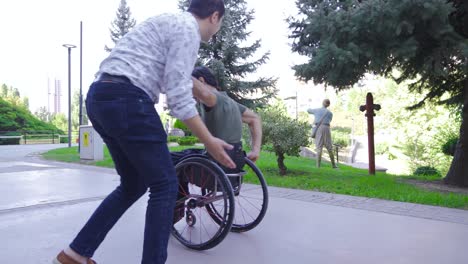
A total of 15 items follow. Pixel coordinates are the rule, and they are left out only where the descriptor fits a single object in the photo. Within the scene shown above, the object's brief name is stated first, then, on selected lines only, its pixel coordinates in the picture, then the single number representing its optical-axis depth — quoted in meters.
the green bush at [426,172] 11.05
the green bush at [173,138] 21.46
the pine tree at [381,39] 5.31
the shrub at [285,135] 7.06
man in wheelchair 3.12
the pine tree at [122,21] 34.97
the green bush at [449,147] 9.92
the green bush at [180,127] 24.37
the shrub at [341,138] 36.78
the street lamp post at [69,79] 20.00
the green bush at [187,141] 19.89
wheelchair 2.78
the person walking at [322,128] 9.62
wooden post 7.71
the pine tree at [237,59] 20.92
